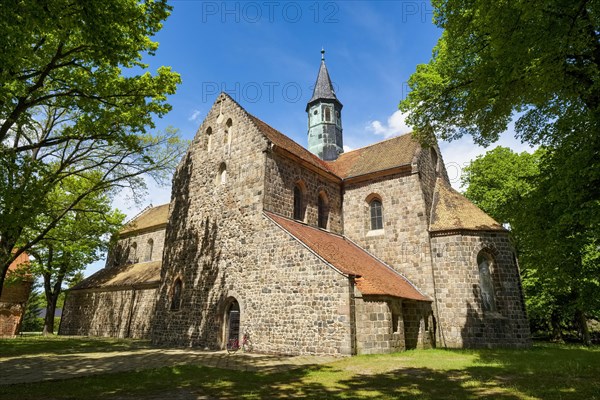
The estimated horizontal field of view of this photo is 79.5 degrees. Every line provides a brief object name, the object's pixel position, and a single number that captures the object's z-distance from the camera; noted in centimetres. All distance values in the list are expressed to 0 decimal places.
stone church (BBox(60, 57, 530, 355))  1398
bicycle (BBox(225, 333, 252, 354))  1505
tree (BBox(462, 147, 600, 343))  980
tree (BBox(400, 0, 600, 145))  843
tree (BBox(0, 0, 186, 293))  868
